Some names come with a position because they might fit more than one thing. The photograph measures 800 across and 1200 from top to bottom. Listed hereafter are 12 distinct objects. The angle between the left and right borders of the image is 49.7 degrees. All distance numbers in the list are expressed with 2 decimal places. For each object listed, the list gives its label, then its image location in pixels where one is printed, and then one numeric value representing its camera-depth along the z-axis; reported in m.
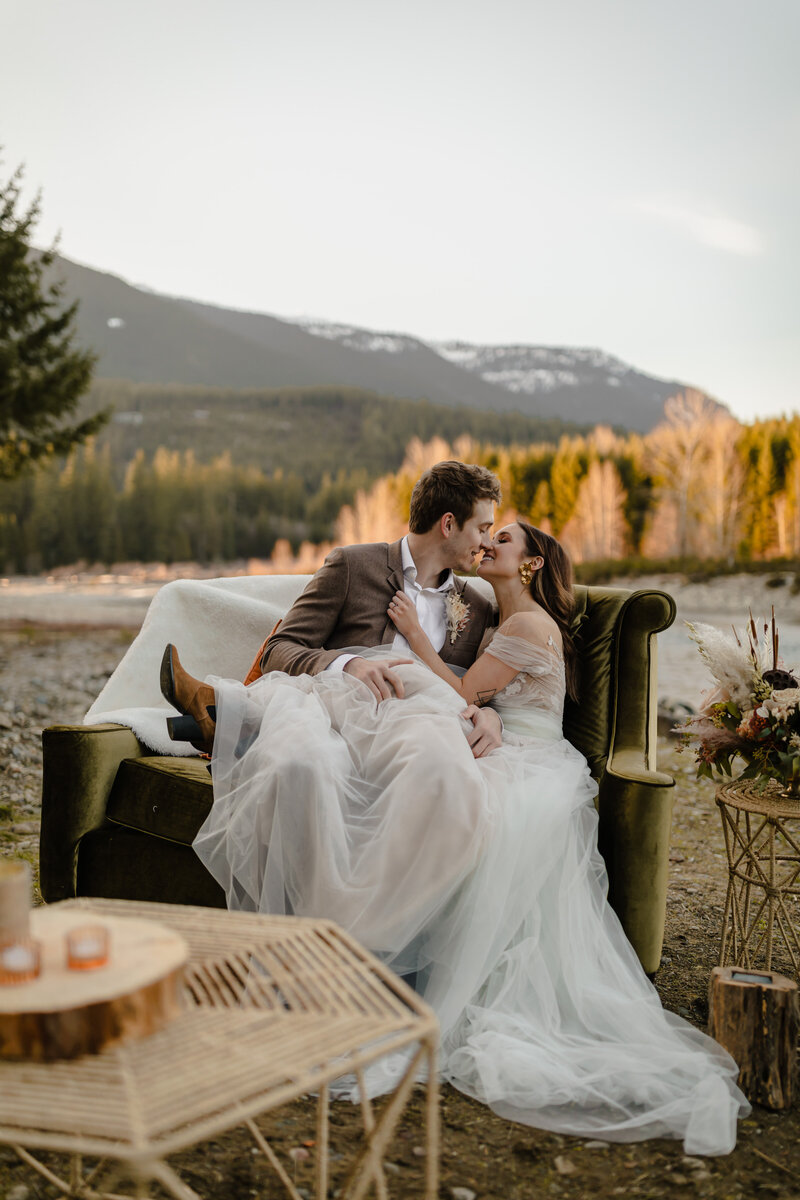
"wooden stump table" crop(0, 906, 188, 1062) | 1.13
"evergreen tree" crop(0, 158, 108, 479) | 11.34
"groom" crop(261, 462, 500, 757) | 3.23
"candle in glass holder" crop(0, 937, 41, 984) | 1.20
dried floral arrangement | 2.44
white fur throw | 3.56
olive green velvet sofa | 2.56
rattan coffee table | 1.04
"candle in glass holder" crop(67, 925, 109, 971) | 1.23
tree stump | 2.14
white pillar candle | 1.26
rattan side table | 2.50
